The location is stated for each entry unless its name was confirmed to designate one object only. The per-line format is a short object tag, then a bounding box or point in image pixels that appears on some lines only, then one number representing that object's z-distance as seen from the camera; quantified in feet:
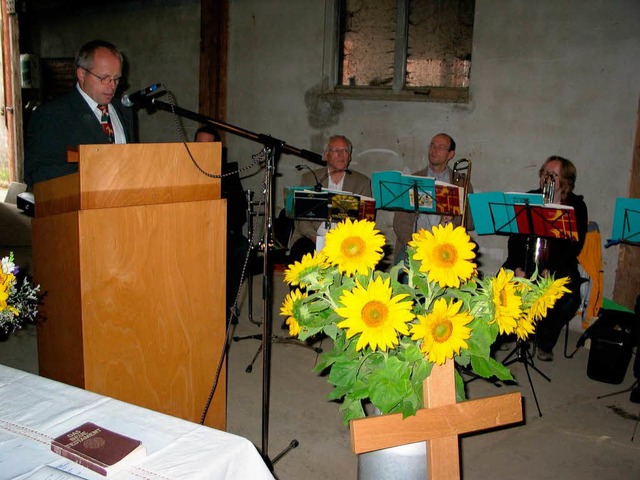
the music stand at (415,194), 13.88
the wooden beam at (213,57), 21.98
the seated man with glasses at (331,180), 16.14
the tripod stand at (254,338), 13.24
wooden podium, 6.70
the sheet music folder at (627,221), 12.47
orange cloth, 14.91
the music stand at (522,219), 12.29
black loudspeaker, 12.94
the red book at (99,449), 3.49
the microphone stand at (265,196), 7.88
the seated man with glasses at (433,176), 16.55
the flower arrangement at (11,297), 4.56
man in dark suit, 8.68
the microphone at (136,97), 8.27
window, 19.04
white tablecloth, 3.59
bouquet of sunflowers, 4.24
